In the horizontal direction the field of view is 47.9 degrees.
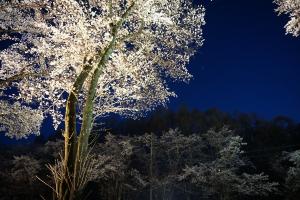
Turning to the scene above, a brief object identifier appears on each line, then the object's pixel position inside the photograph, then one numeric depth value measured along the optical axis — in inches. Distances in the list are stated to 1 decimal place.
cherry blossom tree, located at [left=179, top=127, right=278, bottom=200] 891.4
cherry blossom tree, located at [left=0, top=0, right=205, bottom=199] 243.6
